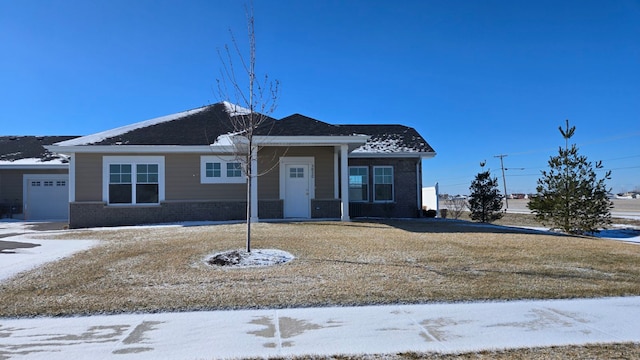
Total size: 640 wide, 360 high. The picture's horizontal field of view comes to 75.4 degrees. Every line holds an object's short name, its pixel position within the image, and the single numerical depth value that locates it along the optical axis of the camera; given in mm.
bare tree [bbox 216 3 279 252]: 8523
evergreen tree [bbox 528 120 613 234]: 16281
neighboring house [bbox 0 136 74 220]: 19750
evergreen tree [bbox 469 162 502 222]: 20203
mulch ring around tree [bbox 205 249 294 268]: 7762
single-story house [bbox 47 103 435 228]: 15484
